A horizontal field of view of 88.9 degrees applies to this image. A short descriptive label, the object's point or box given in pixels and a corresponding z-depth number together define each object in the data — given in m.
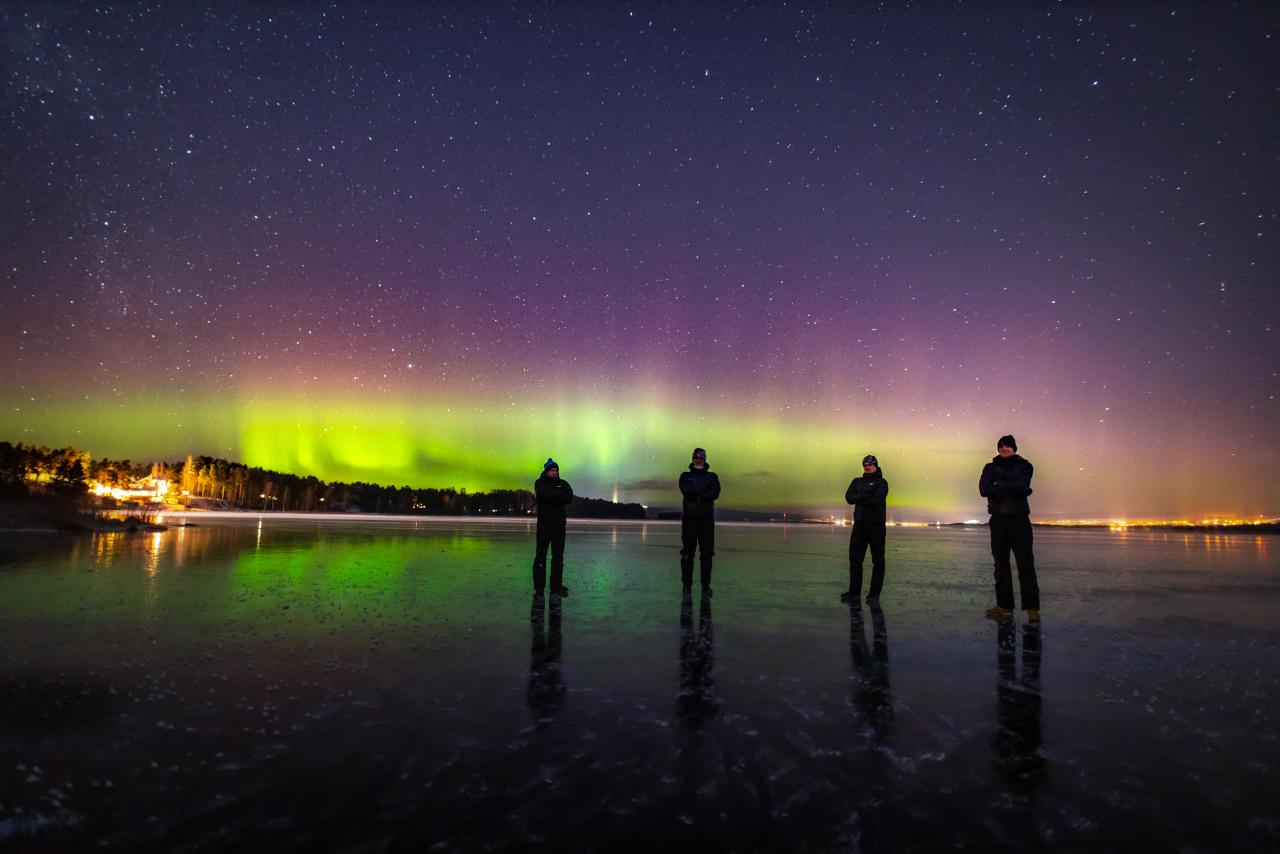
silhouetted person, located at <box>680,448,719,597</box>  10.29
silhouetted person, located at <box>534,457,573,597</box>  9.64
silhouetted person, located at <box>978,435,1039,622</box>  7.89
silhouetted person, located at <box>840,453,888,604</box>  9.67
